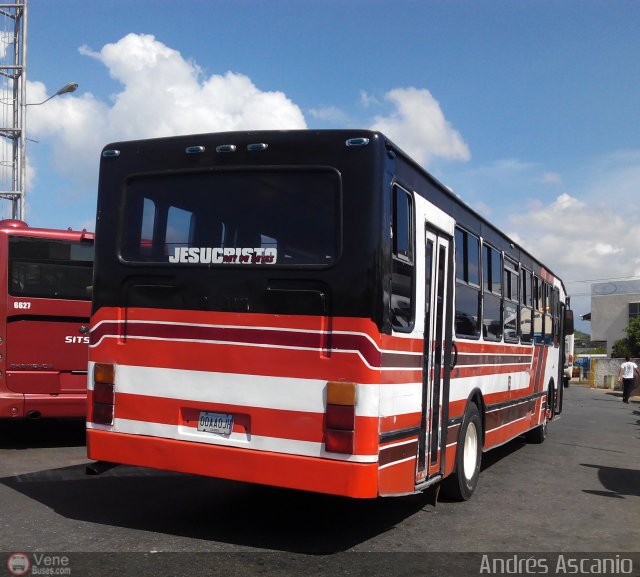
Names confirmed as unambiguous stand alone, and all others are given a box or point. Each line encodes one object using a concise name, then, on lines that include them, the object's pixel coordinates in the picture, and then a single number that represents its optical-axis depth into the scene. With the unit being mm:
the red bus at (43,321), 9953
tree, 62188
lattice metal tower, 26047
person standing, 28734
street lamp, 25448
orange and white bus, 5535
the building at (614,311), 86750
